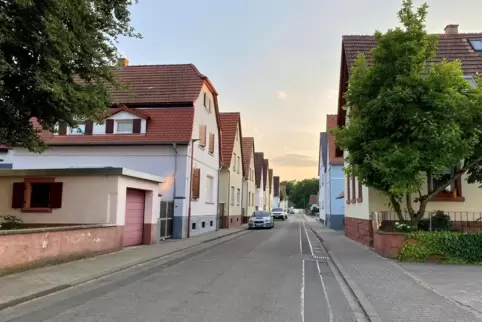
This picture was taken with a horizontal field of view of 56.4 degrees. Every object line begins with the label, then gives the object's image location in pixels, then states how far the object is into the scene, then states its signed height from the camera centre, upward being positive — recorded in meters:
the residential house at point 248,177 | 45.06 +3.32
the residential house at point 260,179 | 62.81 +4.41
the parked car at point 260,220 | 36.53 -0.92
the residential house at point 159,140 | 22.66 +3.43
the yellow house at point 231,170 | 34.38 +3.10
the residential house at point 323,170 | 43.98 +4.14
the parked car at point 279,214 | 64.82 -0.63
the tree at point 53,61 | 9.38 +3.32
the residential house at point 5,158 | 27.08 +2.78
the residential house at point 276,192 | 111.00 +4.44
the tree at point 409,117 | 13.23 +2.91
